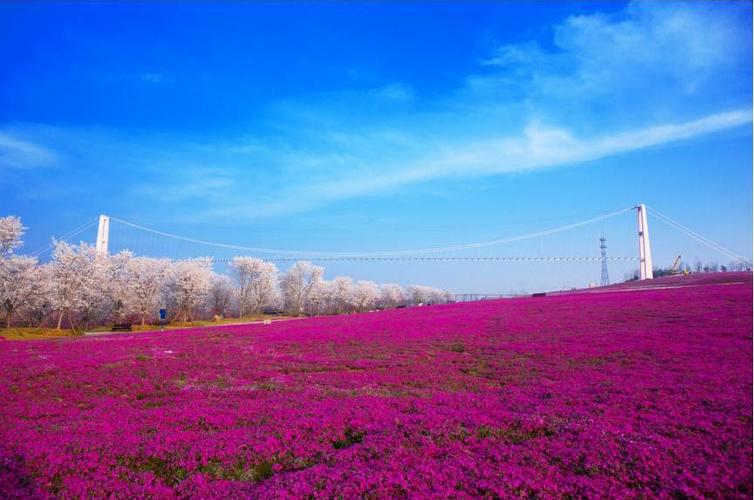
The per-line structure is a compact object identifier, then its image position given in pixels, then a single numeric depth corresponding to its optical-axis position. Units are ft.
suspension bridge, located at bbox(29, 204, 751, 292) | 266.96
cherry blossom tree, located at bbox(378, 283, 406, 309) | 428.52
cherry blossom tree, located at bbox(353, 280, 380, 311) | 365.20
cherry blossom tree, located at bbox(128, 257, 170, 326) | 203.78
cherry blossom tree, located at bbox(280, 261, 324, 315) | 333.01
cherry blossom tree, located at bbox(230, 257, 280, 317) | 294.25
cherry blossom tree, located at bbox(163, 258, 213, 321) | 223.67
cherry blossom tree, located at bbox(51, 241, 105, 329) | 158.51
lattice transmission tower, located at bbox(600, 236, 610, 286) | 403.22
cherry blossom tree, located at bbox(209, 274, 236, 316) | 293.84
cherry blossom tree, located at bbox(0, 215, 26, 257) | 150.20
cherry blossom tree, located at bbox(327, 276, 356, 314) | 357.24
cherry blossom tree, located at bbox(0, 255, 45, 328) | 145.18
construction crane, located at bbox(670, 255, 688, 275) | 350.27
